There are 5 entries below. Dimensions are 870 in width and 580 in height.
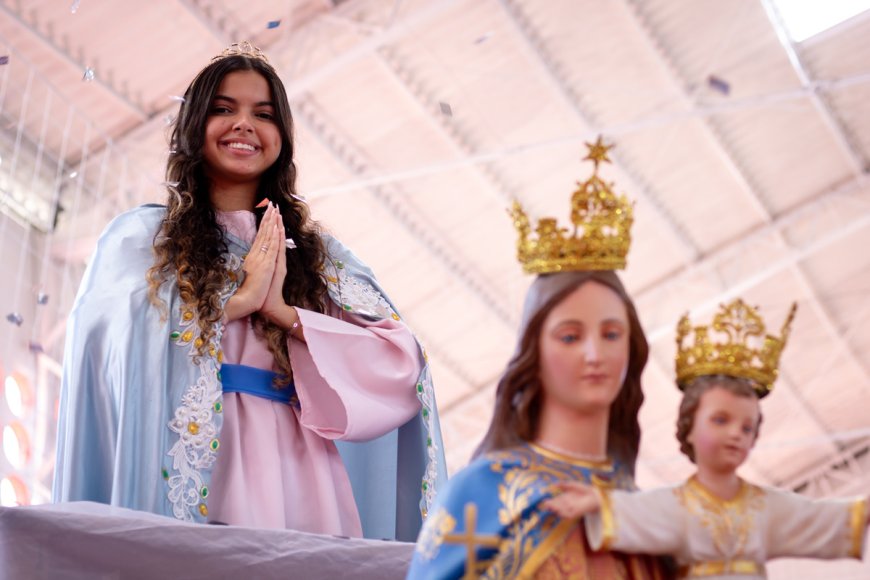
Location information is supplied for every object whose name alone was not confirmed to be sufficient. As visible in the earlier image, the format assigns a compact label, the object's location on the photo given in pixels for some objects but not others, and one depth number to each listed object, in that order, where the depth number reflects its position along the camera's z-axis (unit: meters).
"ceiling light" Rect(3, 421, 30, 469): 16.60
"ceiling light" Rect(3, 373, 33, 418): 16.85
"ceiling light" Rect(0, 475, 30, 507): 15.85
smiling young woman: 5.54
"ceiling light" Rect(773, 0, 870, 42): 21.22
